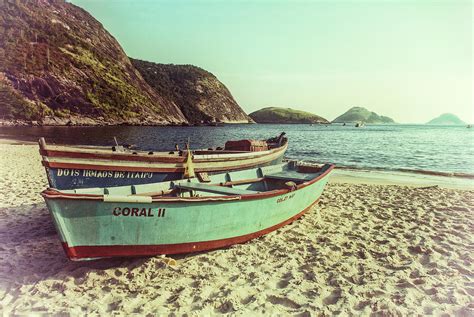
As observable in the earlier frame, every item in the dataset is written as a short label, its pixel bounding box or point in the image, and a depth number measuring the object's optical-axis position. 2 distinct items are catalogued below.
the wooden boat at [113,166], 7.65
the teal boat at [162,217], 5.23
